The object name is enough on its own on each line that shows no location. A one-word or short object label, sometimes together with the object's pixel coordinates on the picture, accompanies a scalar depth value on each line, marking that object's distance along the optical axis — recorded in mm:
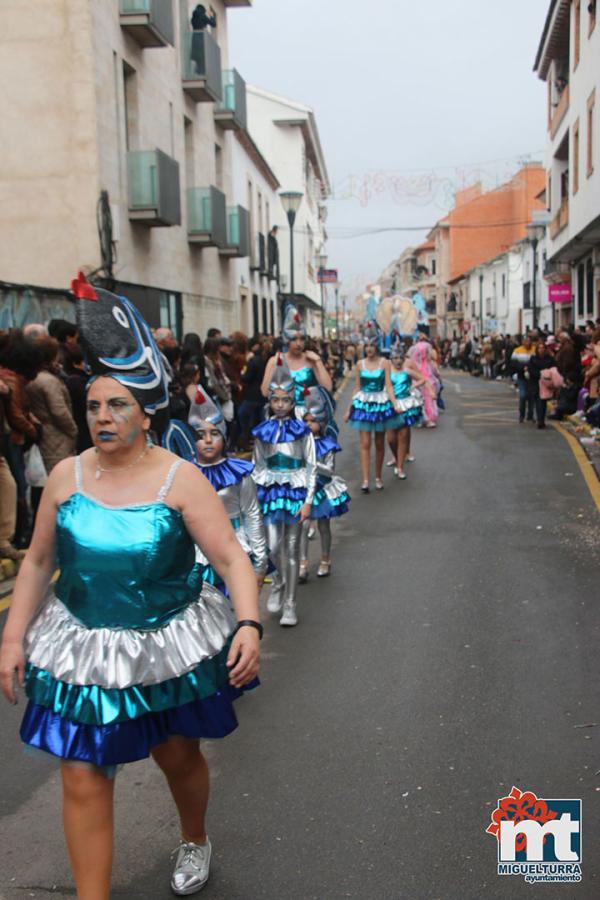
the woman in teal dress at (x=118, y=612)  2793
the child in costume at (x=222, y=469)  4965
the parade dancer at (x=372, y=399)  11258
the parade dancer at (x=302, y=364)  9031
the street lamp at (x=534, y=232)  31686
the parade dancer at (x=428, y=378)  17938
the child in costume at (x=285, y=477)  6352
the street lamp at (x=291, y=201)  23016
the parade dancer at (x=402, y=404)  12352
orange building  64562
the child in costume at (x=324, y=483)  7418
